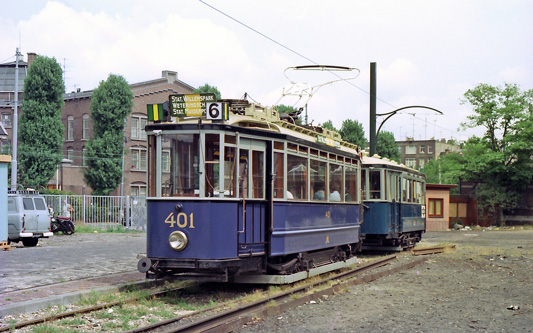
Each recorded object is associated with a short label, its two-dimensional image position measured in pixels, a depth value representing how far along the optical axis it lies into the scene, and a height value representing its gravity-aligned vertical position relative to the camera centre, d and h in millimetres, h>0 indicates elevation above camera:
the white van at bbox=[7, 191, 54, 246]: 22062 -794
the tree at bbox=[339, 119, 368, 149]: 53625 +5654
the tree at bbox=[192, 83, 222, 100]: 47469 +8127
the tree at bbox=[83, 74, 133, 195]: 44719 +4601
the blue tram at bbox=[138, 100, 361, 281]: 9814 -8
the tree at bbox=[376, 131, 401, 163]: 61750 +4913
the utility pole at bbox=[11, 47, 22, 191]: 31656 +2628
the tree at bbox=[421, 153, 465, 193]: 47094 +2242
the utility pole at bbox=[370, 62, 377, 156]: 23734 +3470
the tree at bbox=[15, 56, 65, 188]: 40719 +5088
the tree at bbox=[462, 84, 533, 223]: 45562 +3393
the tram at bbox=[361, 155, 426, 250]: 18484 -260
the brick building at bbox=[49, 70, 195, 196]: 51969 +5162
